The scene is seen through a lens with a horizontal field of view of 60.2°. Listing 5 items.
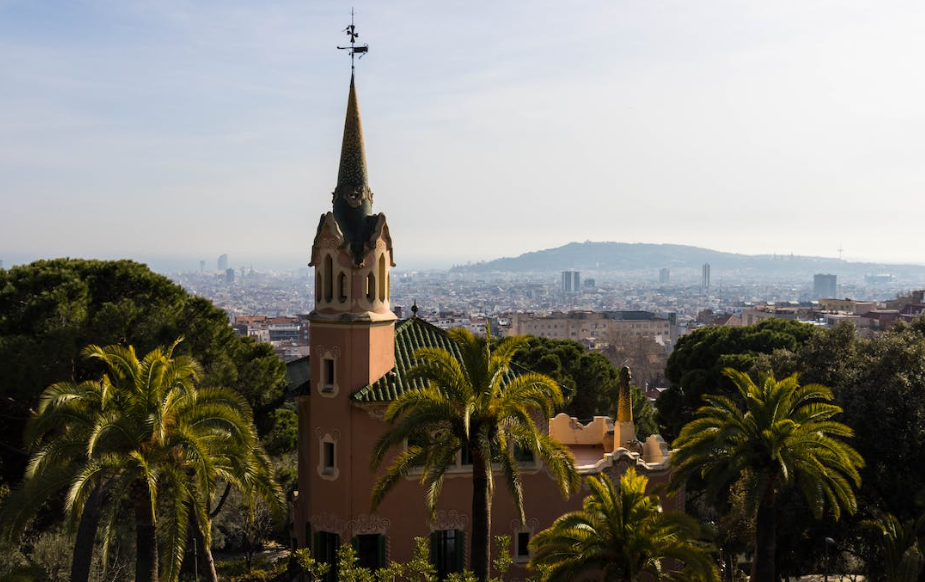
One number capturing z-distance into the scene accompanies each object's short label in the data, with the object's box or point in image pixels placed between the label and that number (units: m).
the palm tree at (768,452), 17.05
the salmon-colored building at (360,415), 20.45
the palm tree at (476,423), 15.90
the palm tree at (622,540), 15.51
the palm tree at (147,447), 13.97
